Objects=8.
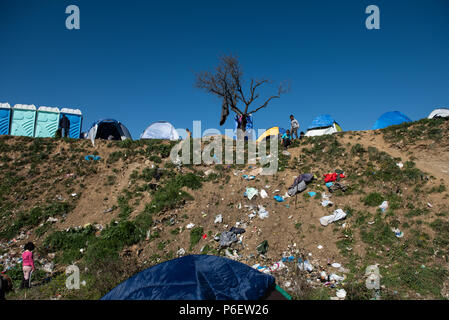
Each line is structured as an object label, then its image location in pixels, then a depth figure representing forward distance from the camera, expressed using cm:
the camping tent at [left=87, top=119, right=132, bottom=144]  1633
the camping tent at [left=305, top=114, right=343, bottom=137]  1741
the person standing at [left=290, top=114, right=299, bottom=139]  1394
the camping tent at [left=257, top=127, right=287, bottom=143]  1821
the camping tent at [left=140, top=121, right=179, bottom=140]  1814
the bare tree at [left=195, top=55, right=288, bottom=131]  1650
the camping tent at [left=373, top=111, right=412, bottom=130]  1600
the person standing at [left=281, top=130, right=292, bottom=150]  1333
